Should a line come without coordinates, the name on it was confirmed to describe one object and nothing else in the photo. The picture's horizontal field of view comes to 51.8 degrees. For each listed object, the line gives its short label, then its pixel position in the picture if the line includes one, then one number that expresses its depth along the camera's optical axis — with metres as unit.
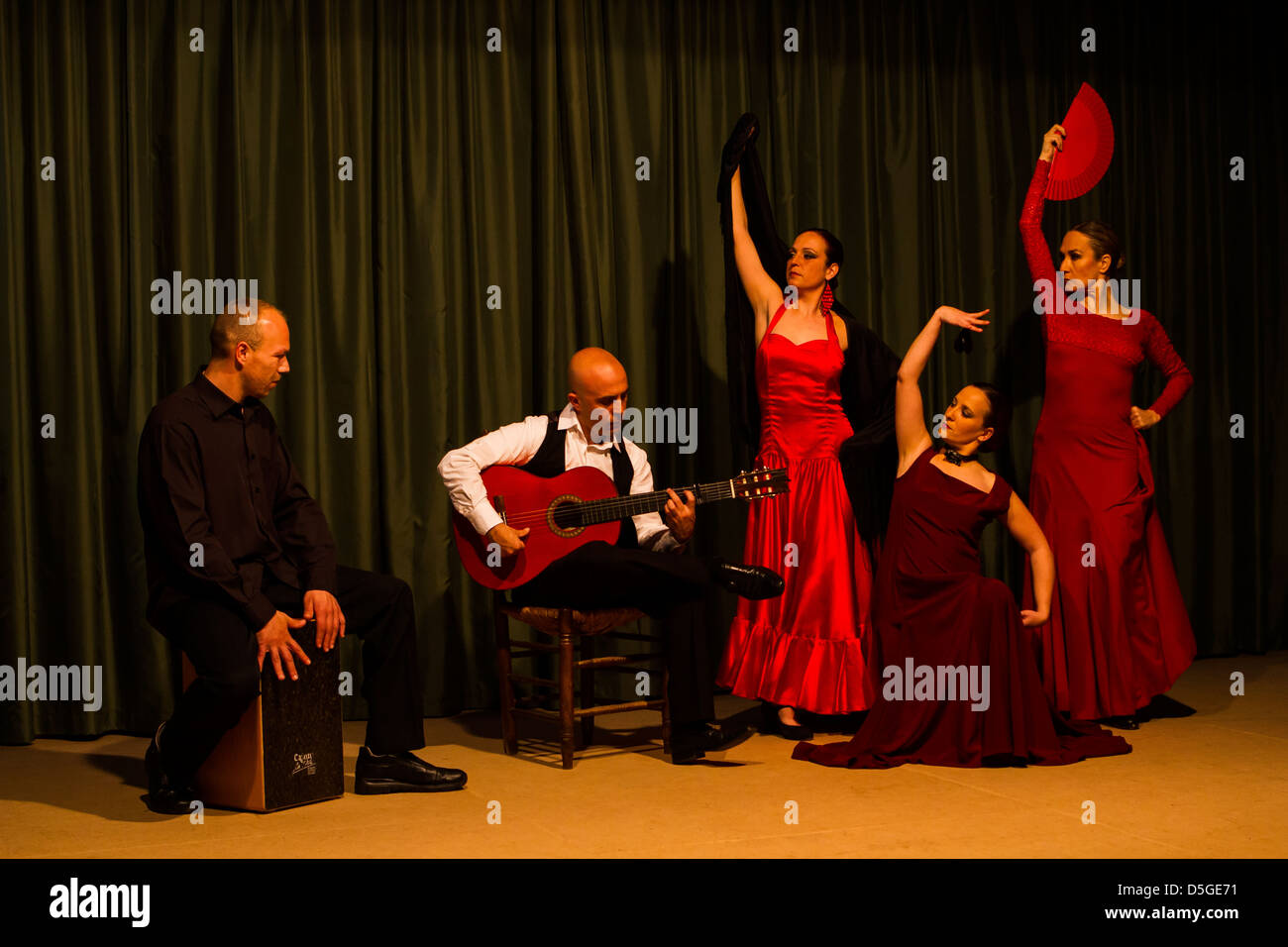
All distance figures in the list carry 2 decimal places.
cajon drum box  3.27
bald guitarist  3.79
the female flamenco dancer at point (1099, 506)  4.32
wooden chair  3.80
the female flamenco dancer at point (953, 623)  3.79
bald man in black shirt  3.24
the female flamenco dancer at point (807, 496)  4.13
